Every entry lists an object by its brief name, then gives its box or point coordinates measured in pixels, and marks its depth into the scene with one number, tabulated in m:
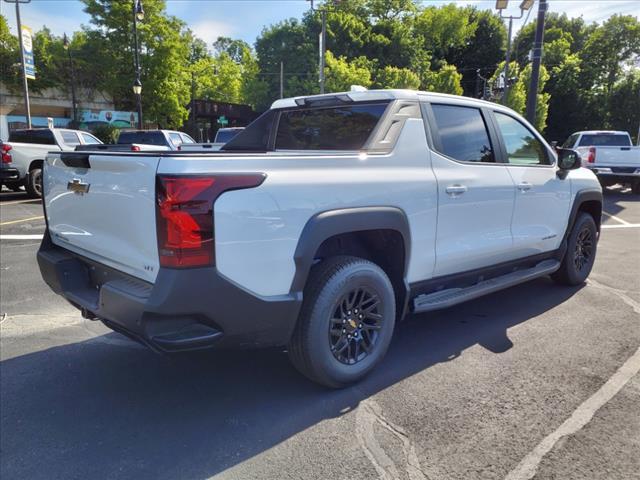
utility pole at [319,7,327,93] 25.75
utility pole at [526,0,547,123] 10.72
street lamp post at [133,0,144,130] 23.73
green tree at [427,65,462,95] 40.59
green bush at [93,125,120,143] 36.00
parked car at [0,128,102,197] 12.37
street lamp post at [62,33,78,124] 36.89
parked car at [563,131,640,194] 14.04
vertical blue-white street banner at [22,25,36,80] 21.78
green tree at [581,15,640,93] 43.34
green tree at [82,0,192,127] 35.44
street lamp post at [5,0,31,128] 21.64
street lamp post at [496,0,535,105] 12.81
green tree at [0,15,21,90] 36.72
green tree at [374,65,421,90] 37.00
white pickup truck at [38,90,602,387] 2.43
